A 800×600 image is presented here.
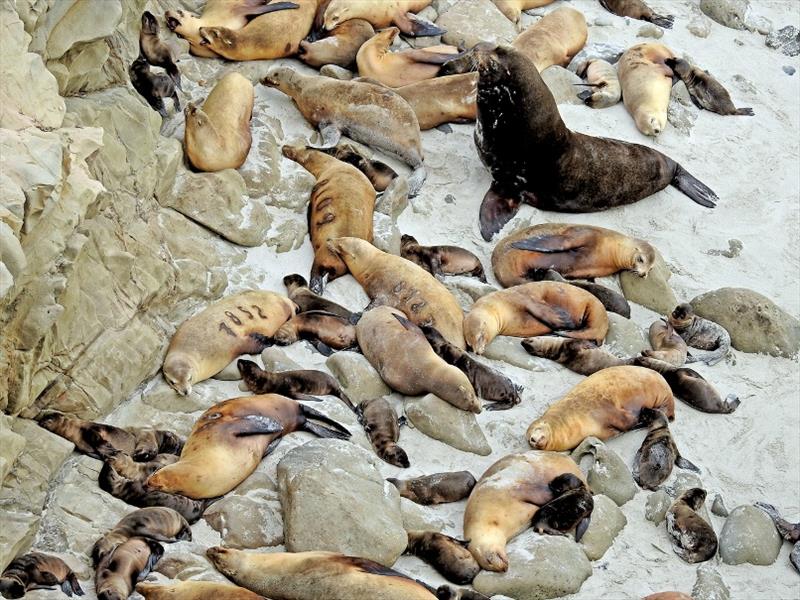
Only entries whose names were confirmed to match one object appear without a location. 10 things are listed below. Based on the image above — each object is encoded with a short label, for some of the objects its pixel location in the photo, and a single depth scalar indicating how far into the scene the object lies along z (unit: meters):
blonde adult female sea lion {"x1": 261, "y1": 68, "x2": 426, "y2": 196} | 16.02
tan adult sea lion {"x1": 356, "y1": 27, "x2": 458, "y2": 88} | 17.16
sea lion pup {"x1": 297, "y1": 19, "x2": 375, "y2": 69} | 17.25
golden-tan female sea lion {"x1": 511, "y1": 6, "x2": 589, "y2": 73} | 18.37
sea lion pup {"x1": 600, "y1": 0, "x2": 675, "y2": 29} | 20.52
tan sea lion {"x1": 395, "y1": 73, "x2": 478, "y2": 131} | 16.80
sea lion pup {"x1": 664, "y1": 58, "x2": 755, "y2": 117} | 18.80
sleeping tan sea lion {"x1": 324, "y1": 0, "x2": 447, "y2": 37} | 17.73
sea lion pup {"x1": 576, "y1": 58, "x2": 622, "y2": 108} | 18.05
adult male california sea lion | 16.28
